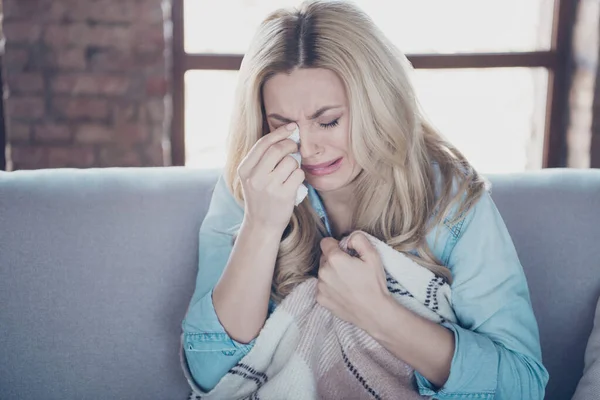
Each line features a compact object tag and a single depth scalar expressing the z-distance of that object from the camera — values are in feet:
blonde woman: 3.83
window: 7.32
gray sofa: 4.61
